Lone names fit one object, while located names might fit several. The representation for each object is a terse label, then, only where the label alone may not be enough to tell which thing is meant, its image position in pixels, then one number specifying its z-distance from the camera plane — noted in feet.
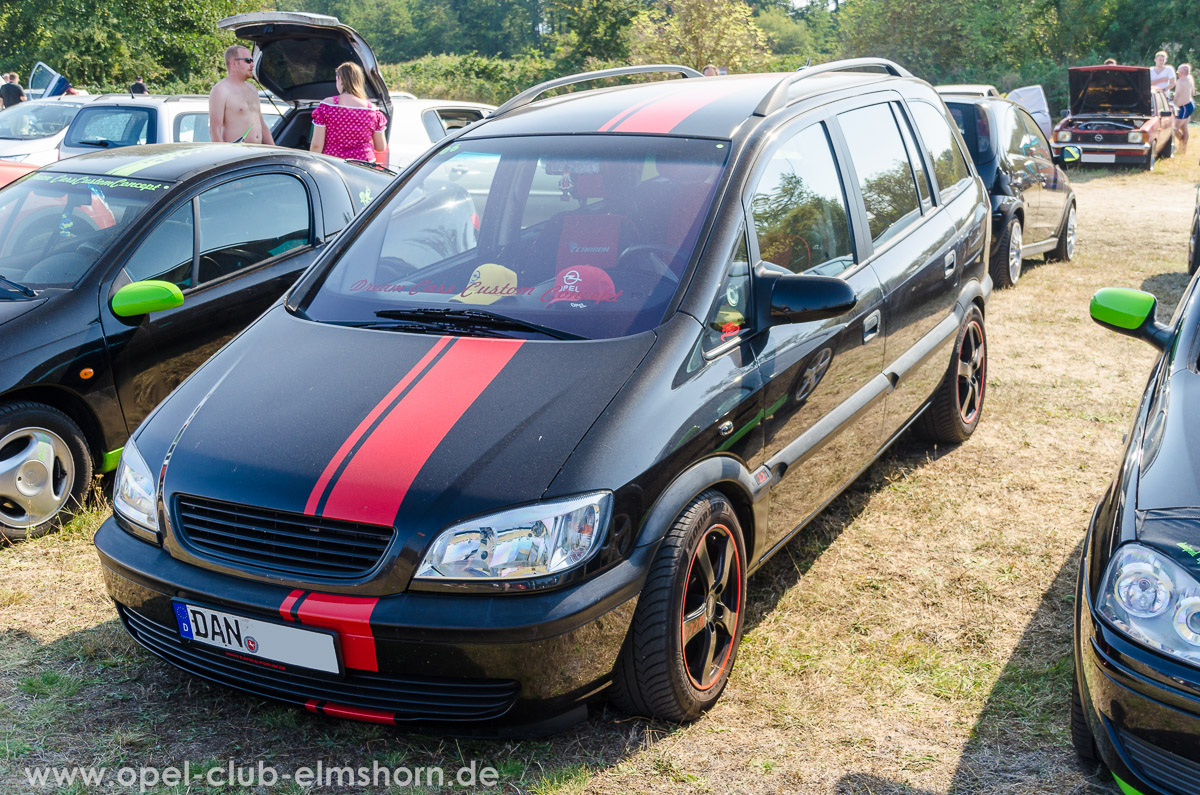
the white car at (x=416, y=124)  33.86
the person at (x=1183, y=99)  62.80
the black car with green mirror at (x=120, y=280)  13.53
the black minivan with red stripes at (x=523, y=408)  8.25
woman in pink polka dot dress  23.56
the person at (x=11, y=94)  51.23
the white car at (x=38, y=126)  36.76
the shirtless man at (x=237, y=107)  24.77
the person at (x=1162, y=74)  62.44
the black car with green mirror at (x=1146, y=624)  7.02
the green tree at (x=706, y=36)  84.33
